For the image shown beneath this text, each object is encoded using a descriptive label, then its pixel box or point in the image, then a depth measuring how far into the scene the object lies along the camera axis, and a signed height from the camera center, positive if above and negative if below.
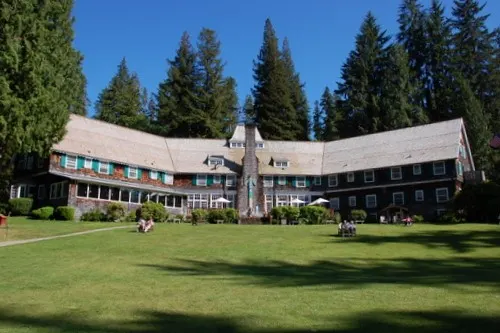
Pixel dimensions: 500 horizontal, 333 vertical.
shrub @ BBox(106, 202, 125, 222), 41.38 +1.74
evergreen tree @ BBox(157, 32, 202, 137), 68.50 +19.41
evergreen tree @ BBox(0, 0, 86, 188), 29.98 +10.51
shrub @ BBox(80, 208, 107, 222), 40.94 +1.28
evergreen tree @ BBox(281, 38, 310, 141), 73.69 +20.96
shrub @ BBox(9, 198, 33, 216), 42.22 +2.31
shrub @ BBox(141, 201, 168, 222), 40.31 +1.75
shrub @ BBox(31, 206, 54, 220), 39.59 +1.57
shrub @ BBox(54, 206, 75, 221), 39.40 +1.56
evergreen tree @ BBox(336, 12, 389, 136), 67.31 +22.30
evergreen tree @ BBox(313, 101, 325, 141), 80.88 +18.47
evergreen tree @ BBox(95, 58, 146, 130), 71.62 +20.23
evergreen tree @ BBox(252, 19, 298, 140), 71.56 +21.02
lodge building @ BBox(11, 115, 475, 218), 45.62 +6.43
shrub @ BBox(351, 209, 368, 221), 46.81 +1.55
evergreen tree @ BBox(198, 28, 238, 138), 68.75 +20.69
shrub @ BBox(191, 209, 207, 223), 42.75 +1.56
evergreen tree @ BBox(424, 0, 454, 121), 66.00 +23.83
